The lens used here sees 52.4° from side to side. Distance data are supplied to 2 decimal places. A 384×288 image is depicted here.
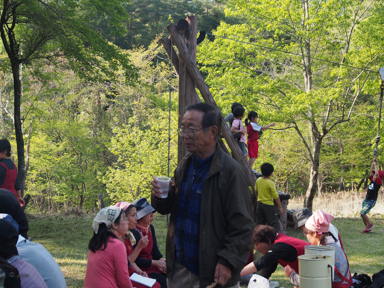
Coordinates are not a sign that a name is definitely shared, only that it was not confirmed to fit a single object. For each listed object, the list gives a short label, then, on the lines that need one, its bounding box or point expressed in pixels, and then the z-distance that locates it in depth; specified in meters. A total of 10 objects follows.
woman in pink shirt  3.12
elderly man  2.26
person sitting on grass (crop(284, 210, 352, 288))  3.51
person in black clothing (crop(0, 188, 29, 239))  3.79
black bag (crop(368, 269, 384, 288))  3.37
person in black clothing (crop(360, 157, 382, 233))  9.64
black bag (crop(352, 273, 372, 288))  3.89
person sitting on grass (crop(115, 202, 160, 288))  4.09
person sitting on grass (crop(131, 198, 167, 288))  4.45
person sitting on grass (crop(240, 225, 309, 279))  3.55
